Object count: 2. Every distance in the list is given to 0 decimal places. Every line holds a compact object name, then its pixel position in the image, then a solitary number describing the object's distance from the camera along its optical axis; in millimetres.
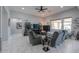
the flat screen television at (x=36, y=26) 6037
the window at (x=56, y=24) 5857
